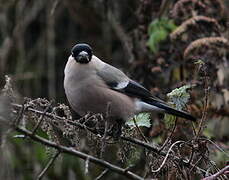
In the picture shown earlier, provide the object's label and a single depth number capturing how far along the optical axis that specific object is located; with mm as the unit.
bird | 7160
